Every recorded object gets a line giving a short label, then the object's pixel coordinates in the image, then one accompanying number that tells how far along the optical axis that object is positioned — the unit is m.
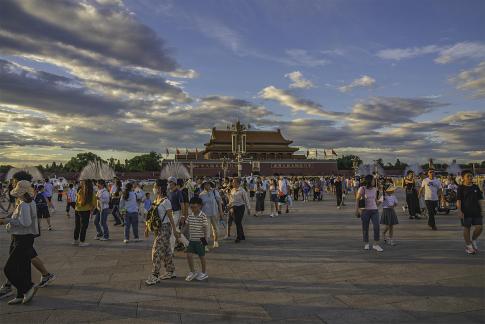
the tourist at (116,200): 12.62
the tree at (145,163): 85.94
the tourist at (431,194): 9.98
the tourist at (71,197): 15.22
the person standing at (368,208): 7.64
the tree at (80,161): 91.19
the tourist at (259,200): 15.21
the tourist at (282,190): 15.33
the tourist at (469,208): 6.98
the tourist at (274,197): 14.80
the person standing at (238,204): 8.78
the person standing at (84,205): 8.47
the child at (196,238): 5.59
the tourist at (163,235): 5.58
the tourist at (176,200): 7.46
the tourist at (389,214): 8.04
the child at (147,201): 11.90
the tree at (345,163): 94.99
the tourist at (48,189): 15.13
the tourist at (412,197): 12.88
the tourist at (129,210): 9.15
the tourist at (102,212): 9.50
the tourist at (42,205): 10.84
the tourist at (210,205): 8.22
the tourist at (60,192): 29.18
